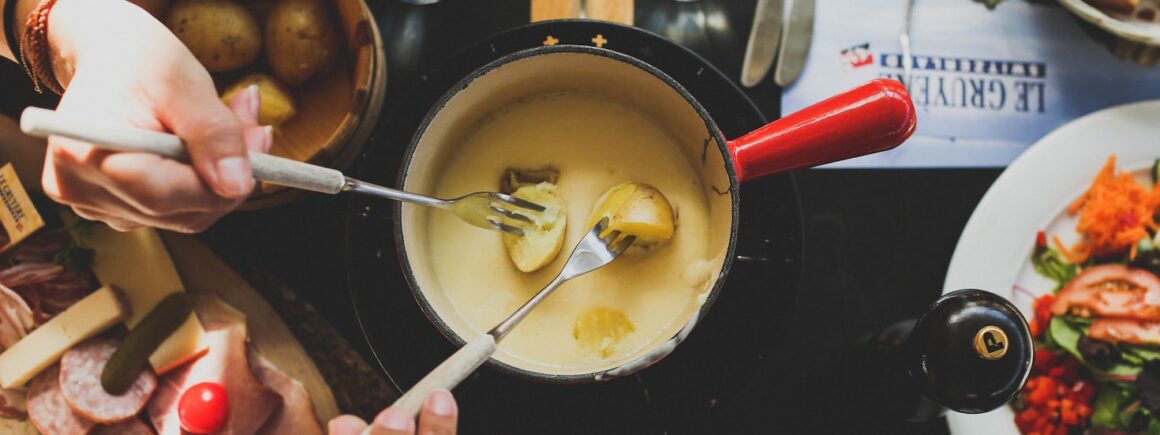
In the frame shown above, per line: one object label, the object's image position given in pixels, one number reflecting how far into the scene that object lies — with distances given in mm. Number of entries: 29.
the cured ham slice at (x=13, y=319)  968
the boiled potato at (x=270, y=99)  917
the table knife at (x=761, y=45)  1030
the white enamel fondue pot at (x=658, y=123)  669
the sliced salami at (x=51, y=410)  971
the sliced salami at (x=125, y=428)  989
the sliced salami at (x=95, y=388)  947
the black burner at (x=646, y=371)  862
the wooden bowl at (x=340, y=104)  885
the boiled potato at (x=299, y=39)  934
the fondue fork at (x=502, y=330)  601
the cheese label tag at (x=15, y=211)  937
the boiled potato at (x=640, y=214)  765
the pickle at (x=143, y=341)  944
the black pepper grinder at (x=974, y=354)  780
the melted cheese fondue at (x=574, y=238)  809
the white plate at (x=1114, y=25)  986
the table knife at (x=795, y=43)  1042
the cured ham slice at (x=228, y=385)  965
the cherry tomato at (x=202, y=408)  928
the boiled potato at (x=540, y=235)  802
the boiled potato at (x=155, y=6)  924
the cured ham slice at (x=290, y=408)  994
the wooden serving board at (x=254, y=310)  1017
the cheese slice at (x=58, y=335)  948
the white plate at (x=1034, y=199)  984
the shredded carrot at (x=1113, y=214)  987
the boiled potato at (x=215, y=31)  925
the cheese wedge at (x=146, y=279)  976
